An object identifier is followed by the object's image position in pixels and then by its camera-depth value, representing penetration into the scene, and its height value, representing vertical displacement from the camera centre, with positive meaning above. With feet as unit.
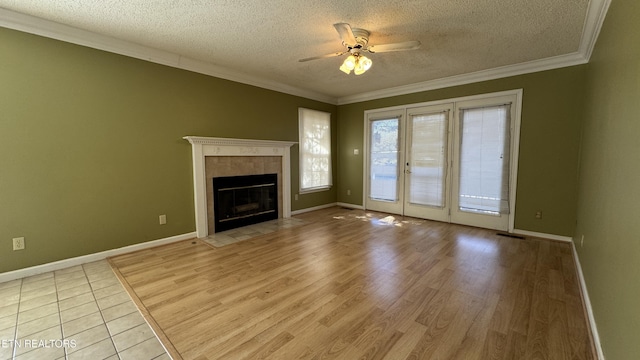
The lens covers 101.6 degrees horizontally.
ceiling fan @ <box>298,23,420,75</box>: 8.57 +3.86
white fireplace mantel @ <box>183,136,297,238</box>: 12.57 +0.53
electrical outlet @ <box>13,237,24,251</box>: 8.64 -2.70
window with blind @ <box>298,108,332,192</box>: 18.34 +0.89
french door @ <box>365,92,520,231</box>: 13.65 +0.04
